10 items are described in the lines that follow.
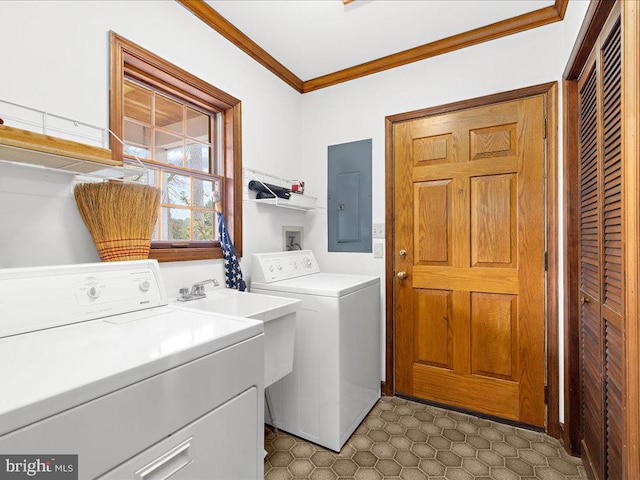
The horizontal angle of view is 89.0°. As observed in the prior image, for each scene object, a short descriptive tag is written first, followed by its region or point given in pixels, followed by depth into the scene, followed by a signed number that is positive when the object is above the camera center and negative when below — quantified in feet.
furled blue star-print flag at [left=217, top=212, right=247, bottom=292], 6.39 -0.42
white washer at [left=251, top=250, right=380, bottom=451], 5.96 -2.33
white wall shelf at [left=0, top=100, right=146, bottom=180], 3.32 +1.00
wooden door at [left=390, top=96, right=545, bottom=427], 6.48 -0.46
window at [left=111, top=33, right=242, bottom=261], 5.30 +1.81
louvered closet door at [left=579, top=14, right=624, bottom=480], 3.67 -0.29
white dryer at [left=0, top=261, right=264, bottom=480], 2.11 -1.04
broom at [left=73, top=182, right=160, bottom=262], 4.26 +0.32
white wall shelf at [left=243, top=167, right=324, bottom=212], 7.18 +0.98
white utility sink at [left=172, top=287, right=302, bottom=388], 4.74 -1.18
